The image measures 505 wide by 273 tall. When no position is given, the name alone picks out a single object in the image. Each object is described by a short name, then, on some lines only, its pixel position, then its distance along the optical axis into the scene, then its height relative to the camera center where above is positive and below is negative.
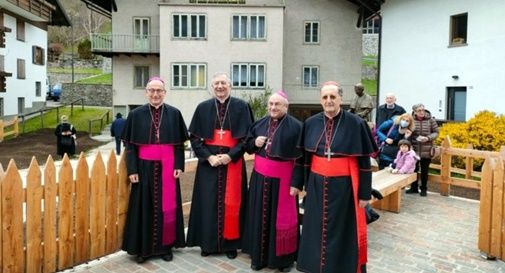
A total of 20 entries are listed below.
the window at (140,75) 28.41 +1.78
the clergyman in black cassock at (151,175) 5.10 -0.81
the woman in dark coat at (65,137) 14.59 -1.13
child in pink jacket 7.96 -0.93
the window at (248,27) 25.78 +4.42
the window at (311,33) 27.77 +4.45
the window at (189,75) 25.97 +1.65
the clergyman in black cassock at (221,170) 5.27 -0.77
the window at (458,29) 16.98 +2.98
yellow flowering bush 11.58 -0.69
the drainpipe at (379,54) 20.40 +2.35
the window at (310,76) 27.95 +1.82
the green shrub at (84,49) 56.27 +6.63
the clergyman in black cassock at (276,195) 4.88 -0.98
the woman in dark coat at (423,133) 8.43 -0.48
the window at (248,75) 26.08 +1.71
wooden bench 7.00 -1.23
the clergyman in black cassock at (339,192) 4.26 -0.81
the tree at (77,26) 63.27 +11.40
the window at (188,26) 25.62 +4.44
